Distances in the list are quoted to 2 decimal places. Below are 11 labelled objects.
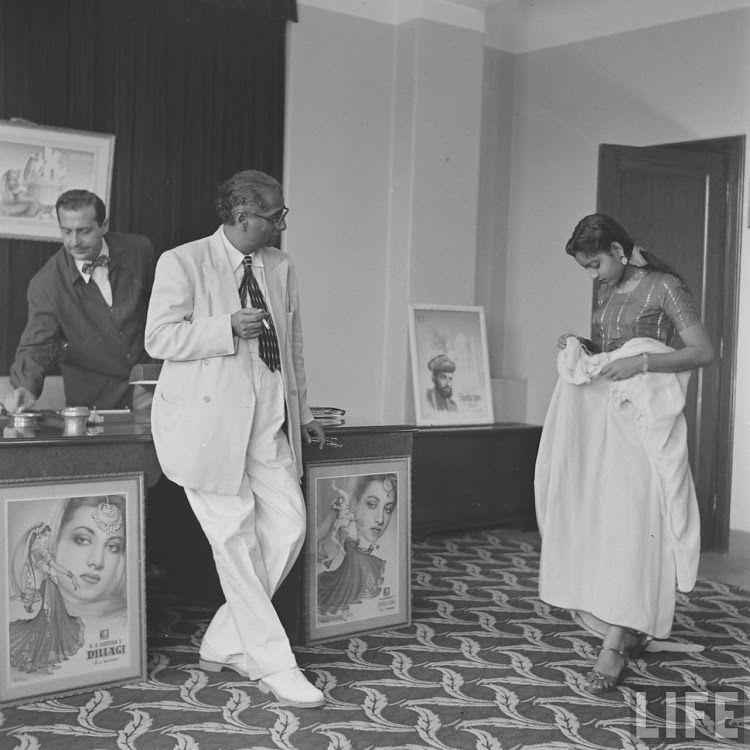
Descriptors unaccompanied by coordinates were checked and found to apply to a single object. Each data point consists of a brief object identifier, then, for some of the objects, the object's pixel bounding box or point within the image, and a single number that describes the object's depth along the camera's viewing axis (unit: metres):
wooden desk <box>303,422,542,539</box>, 6.73
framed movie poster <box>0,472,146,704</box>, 3.60
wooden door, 6.70
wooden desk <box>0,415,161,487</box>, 3.62
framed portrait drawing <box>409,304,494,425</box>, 7.11
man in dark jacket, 5.45
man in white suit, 3.68
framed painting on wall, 5.73
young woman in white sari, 4.00
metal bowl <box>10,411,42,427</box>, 4.19
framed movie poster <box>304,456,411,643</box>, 4.38
